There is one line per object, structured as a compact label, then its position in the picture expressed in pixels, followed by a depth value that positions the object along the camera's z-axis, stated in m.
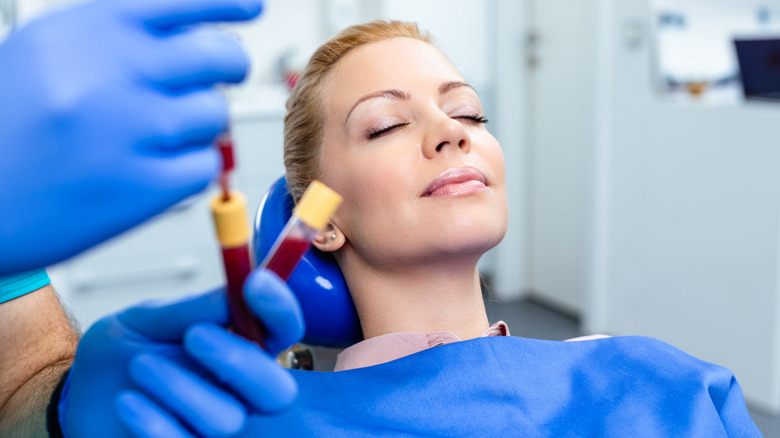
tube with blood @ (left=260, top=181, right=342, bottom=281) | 0.61
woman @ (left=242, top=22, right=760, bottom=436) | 0.93
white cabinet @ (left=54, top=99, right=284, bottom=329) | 2.79
